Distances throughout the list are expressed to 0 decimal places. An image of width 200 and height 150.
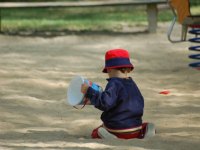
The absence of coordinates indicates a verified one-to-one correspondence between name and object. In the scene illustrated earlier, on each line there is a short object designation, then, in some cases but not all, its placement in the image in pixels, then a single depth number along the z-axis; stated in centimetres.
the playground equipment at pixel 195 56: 1636
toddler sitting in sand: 925
